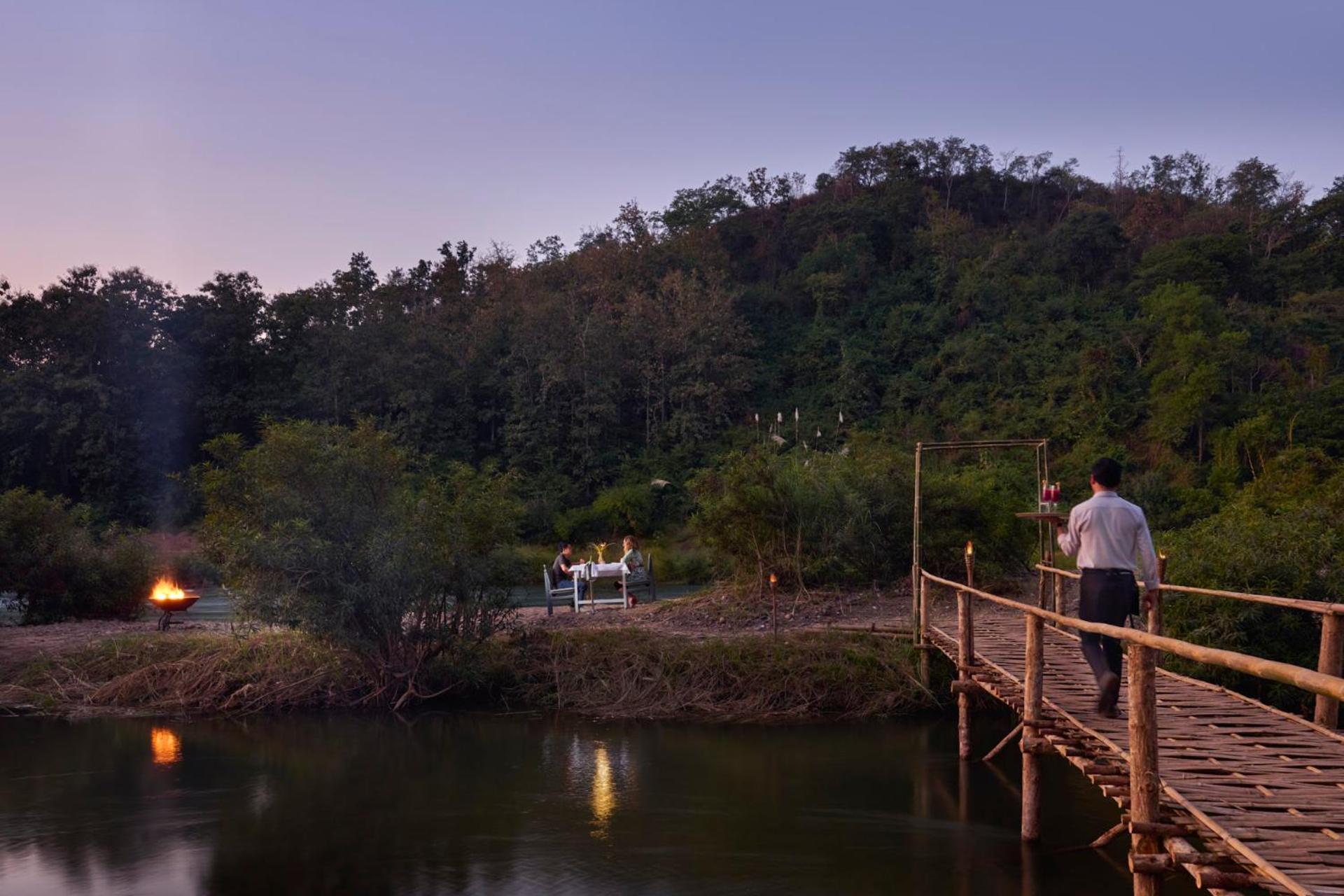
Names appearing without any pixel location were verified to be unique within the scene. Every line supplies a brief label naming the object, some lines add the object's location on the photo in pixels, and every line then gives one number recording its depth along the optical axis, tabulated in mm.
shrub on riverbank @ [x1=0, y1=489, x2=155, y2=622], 18359
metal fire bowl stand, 16578
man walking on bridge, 7051
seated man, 18109
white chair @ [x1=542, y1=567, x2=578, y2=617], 17031
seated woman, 17906
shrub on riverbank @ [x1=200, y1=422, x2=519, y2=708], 13367
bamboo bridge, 4816
